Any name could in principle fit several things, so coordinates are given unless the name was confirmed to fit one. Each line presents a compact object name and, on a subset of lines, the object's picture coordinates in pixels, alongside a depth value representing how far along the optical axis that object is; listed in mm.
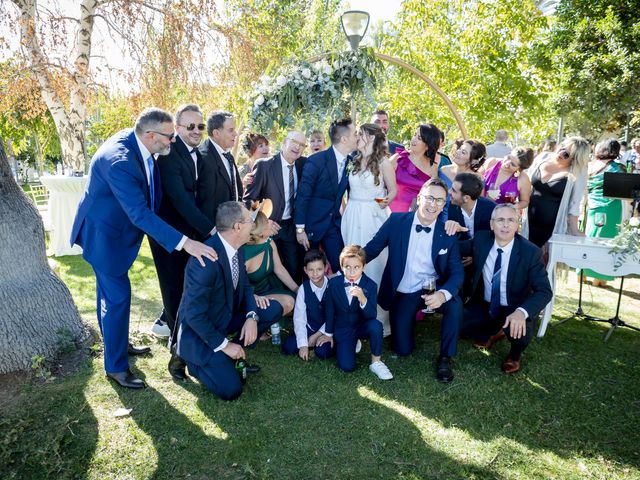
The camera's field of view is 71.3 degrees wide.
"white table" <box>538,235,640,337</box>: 4305
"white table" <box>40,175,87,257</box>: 7852
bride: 4527
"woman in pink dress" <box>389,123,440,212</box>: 4930
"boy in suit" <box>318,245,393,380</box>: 3854
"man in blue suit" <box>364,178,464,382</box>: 4078
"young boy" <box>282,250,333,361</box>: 4070
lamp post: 5426
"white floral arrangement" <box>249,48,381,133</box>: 4844
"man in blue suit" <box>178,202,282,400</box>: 3248
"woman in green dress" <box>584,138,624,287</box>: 6523
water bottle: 4336
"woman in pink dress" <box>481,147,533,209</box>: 5066
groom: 4570
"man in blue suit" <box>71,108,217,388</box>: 3189
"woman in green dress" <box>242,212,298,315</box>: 4328
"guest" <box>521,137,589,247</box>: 5066
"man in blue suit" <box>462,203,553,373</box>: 3906
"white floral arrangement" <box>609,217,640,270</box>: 4211
